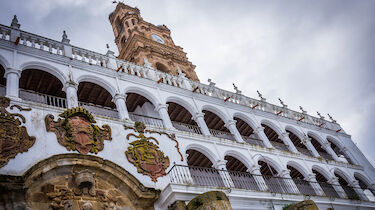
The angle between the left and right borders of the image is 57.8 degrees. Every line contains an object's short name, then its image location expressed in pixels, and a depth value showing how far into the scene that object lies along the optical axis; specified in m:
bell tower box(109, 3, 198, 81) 26.47
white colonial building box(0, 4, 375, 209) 11.11
